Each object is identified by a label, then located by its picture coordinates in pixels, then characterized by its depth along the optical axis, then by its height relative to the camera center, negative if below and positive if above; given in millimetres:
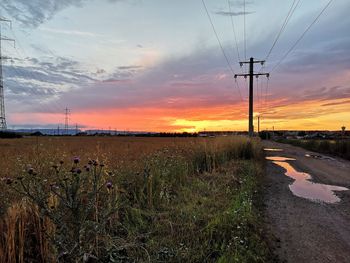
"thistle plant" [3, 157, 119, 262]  3469 -1112
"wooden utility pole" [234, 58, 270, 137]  32522 +4983
